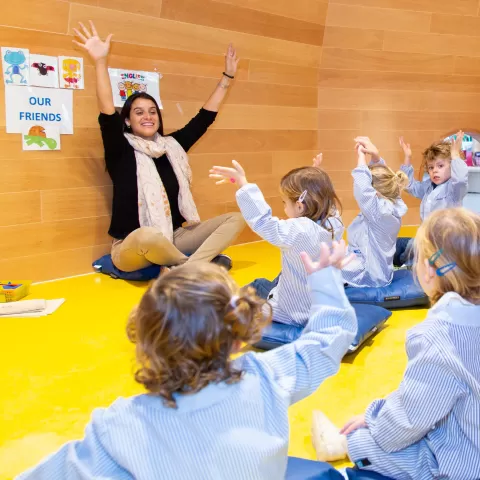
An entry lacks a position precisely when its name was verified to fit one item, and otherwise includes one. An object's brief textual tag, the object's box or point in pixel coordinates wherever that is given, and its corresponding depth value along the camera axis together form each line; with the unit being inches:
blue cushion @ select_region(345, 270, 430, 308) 121.2
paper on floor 116.5
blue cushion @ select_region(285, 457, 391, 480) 57.9
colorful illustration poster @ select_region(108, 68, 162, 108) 145.3
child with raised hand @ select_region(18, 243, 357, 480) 41.7
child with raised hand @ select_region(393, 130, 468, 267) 149.8
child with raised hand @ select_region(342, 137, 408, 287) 123.5
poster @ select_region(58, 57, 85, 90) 135.0
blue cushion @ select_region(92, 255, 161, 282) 141.8
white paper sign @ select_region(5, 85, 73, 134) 129.6
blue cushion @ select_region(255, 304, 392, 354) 97.8
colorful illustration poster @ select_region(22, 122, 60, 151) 133.3
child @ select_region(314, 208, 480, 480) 53.4
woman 135.9
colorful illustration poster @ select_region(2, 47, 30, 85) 127.0
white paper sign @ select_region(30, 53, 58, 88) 131.0
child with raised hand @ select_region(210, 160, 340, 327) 95.7
